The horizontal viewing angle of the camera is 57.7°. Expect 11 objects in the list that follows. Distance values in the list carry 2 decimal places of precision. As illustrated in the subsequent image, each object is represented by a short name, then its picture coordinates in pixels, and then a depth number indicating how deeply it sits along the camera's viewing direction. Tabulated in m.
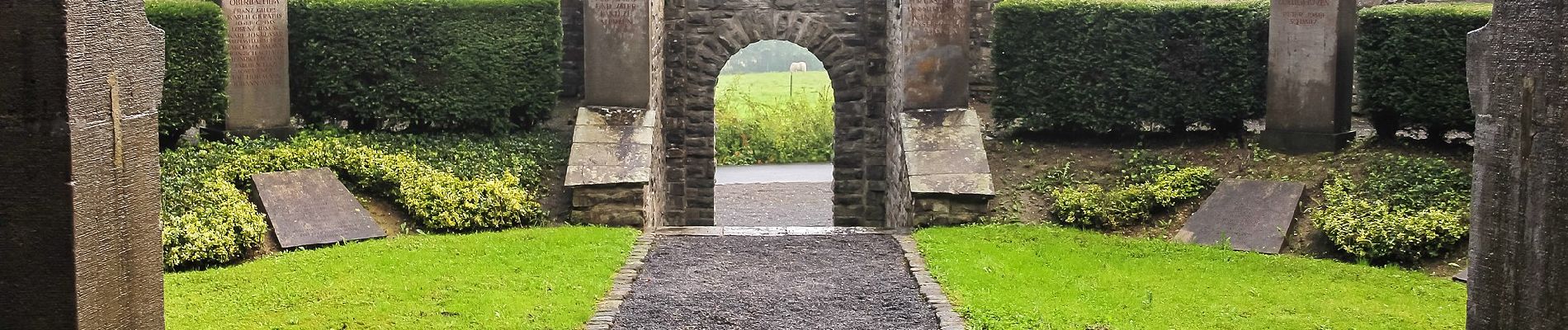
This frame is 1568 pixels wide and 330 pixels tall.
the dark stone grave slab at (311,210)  8.95
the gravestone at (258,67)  11.05
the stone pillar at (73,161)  3.92
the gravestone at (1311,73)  10.14
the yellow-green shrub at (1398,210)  8.16
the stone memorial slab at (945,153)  10.05
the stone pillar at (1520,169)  3.78
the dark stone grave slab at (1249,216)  8.89
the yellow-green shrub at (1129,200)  9.80
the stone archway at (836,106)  10.15
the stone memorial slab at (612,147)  10.15
